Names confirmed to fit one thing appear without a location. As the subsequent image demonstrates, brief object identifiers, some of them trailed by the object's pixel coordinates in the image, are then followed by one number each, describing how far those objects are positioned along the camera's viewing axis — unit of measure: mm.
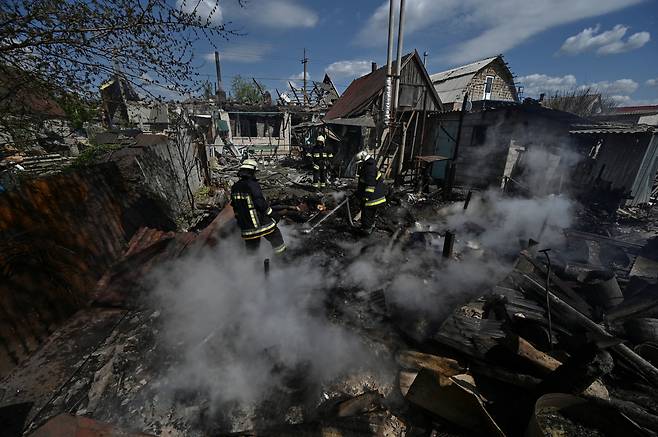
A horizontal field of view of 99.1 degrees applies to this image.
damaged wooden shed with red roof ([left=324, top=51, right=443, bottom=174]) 12273
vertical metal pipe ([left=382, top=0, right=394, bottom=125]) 11395
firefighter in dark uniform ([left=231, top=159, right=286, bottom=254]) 4234
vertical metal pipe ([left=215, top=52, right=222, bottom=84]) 32750
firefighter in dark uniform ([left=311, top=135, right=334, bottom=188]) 10977
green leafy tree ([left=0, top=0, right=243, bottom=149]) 3047
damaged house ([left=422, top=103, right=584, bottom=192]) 9961
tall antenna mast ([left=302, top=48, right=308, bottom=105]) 33806
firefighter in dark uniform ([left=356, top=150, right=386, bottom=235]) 6020
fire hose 6523
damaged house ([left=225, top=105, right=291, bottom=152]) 20375
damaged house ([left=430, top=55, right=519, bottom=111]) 23672
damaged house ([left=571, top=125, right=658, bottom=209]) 9148
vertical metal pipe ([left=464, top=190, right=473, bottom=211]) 7811
